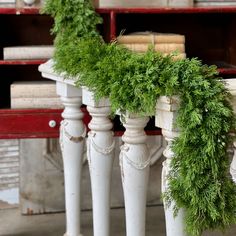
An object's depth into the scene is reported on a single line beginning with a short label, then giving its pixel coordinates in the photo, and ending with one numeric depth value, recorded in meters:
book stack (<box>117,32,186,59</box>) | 4.03
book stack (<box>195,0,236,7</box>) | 4.90
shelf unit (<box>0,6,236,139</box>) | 4.56
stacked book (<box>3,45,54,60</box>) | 4.15
